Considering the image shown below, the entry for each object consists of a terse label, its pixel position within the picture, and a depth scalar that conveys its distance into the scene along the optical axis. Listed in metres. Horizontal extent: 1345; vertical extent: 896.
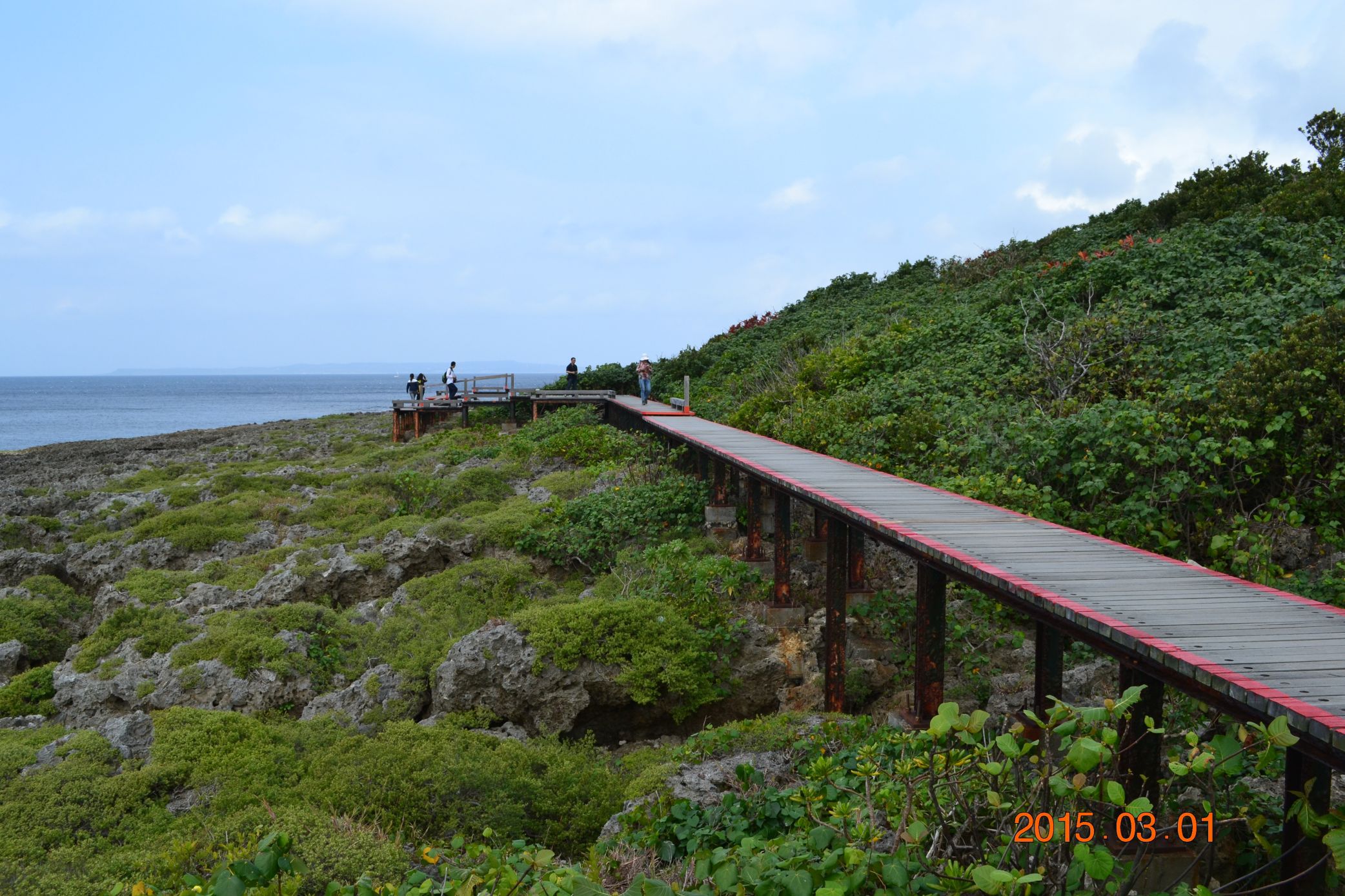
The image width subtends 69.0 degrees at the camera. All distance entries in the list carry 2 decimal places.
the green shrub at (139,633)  11.37
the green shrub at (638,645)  9.82
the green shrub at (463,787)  7.33
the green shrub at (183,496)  19.50
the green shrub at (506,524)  14.63
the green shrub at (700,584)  11.10
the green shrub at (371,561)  13.94
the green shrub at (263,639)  10.64
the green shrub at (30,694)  10.81
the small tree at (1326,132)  22.25
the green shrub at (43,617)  12.72
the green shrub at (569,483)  17.55
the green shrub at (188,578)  13.33
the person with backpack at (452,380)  32.94
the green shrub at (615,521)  14.03
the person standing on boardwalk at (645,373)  29.17
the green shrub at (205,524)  16.36
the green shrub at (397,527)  15.13
